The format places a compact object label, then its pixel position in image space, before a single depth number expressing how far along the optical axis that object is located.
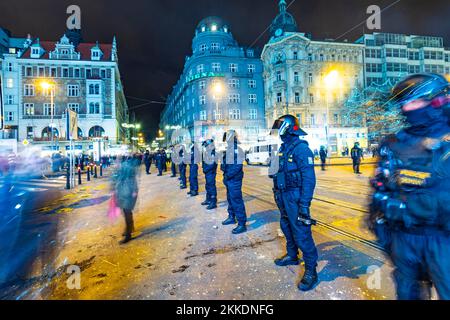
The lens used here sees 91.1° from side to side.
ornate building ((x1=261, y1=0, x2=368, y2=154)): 41.34
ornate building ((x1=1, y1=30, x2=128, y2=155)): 37.56
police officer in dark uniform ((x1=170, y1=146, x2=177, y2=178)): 16.31
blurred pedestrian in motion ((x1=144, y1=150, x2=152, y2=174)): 20.36
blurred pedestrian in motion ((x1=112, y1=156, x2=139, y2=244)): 4.76
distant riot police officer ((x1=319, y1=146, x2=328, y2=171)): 18.49
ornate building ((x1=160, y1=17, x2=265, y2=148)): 44.66
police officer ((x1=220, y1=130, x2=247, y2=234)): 4.80
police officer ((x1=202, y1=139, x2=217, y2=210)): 6.91
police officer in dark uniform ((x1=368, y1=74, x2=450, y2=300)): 1.74
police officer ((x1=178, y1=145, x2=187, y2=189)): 11.38
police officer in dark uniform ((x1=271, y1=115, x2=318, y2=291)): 2.74
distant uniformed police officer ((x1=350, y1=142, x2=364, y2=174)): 14.26
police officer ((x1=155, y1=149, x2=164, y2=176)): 18.08
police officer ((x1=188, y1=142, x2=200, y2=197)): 9.24
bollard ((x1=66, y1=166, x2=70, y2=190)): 11.94
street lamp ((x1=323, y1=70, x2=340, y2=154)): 40.47
